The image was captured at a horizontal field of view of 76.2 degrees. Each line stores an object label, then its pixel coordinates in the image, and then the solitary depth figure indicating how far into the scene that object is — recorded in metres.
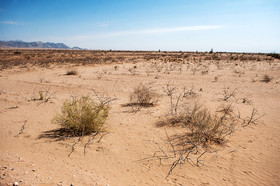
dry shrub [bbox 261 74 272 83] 13.41
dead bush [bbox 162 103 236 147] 4.66
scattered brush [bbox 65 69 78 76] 16.14
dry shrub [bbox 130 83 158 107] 7.75
